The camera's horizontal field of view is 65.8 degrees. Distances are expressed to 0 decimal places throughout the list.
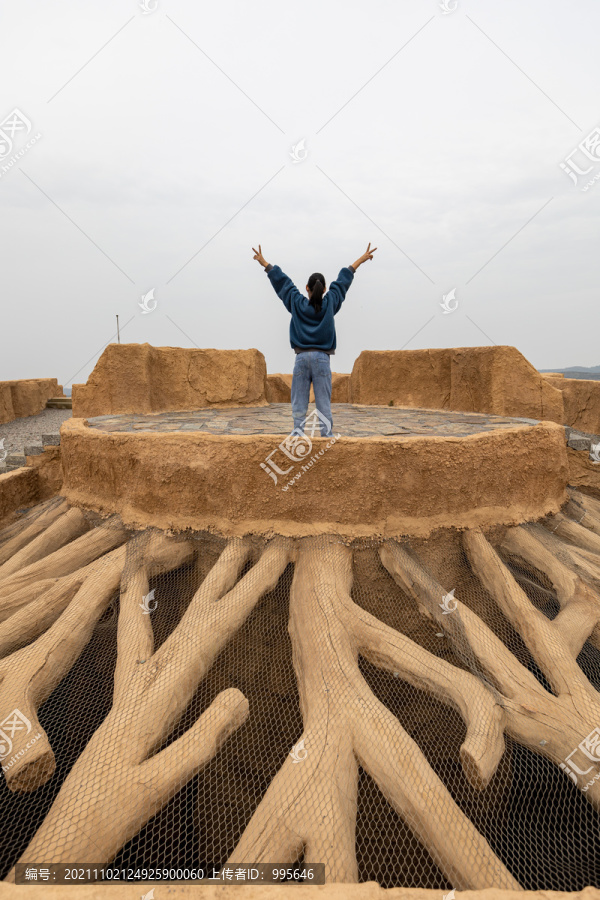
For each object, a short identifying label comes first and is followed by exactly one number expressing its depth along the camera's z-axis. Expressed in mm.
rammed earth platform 3131
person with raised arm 3588
